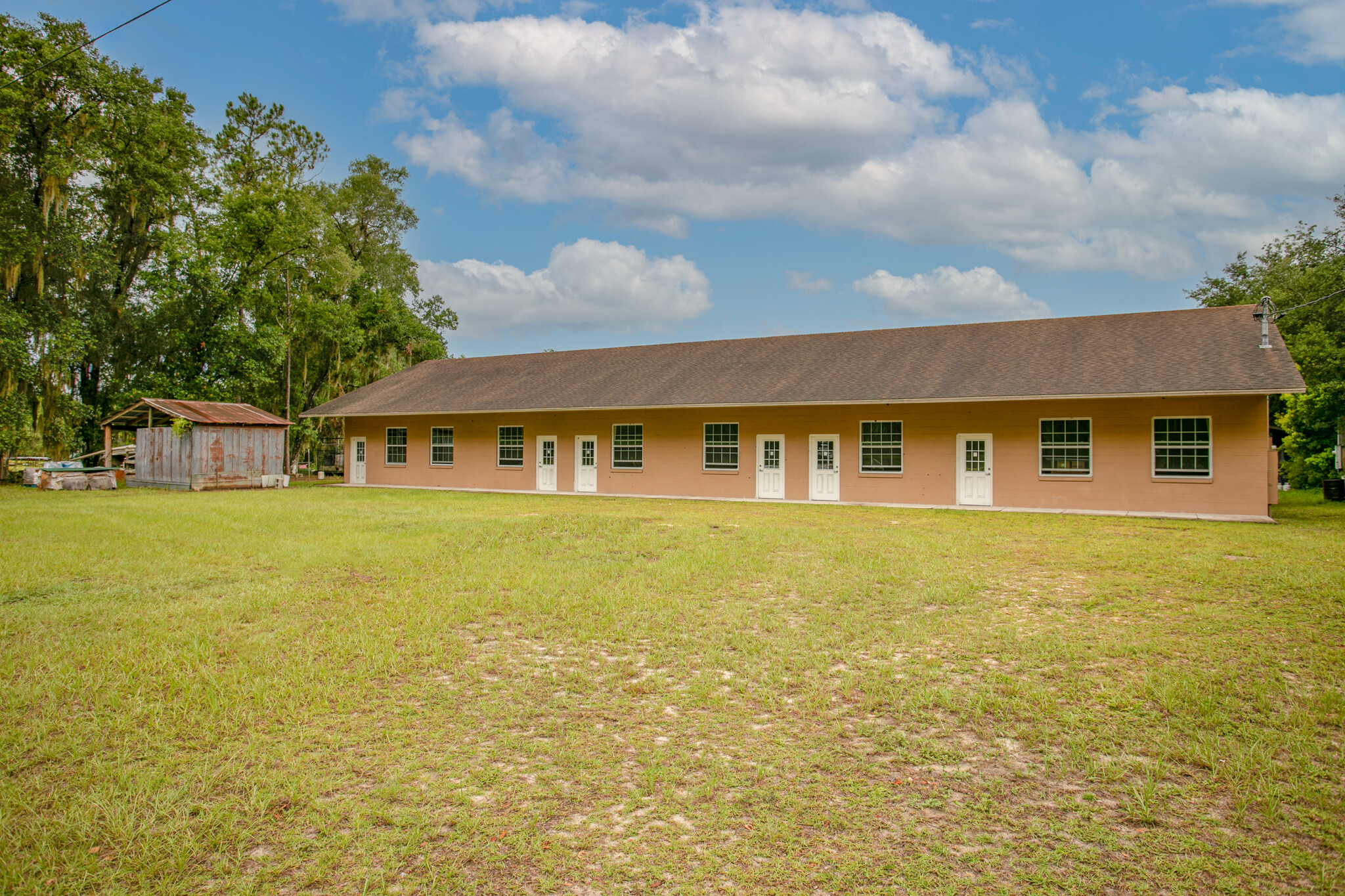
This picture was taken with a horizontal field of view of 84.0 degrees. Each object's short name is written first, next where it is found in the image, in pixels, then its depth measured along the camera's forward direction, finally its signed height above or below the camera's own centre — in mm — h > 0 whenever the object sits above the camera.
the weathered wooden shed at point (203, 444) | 24156 +425
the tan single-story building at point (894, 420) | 16219 +930
